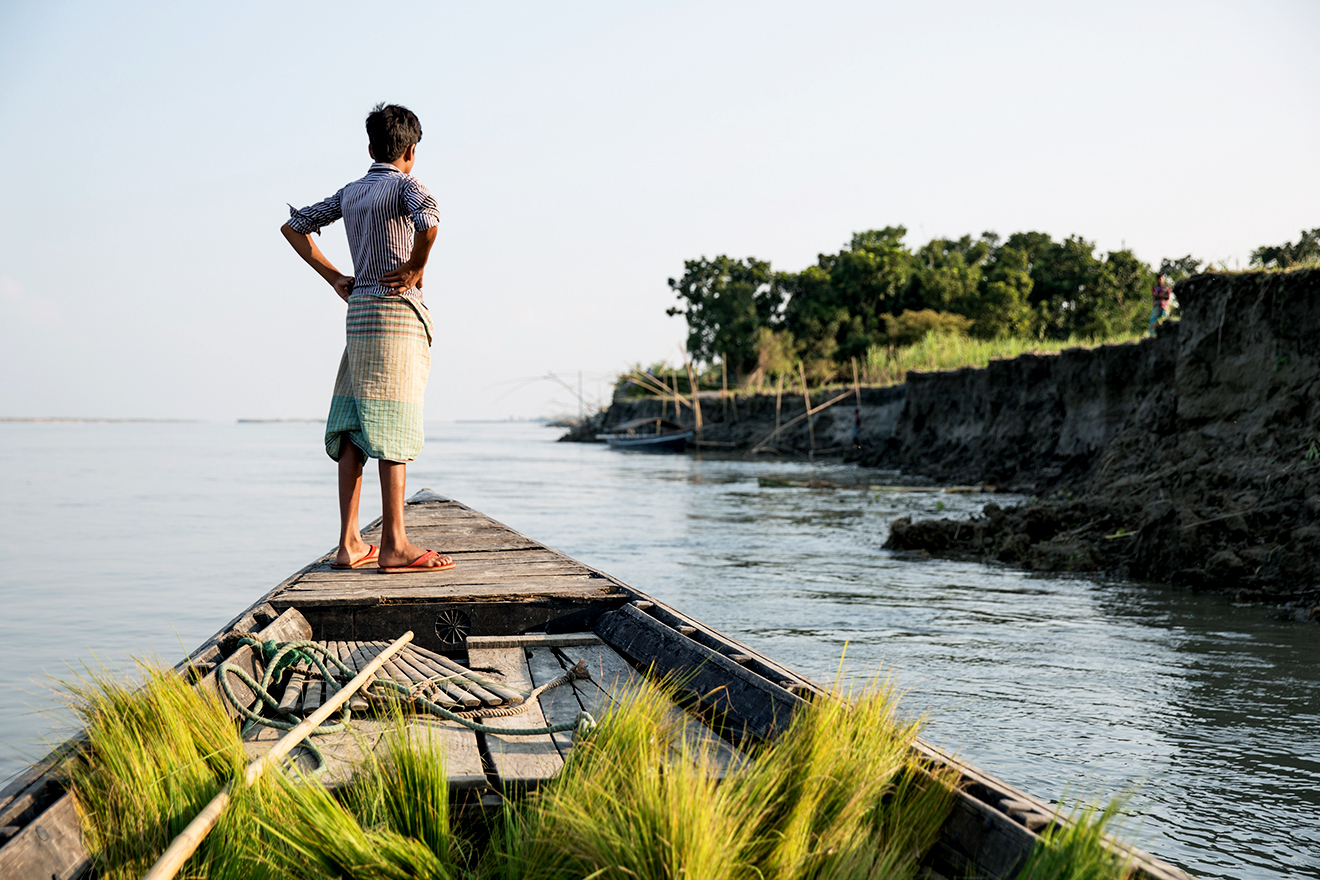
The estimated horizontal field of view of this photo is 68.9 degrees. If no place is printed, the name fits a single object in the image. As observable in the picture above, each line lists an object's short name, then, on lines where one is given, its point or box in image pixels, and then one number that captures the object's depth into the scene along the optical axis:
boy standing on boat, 4.11
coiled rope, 2.38
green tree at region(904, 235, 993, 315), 47.28
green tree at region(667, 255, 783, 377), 55.34
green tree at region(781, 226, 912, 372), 49.12
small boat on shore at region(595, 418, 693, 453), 42.06
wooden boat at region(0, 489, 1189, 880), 1.75
